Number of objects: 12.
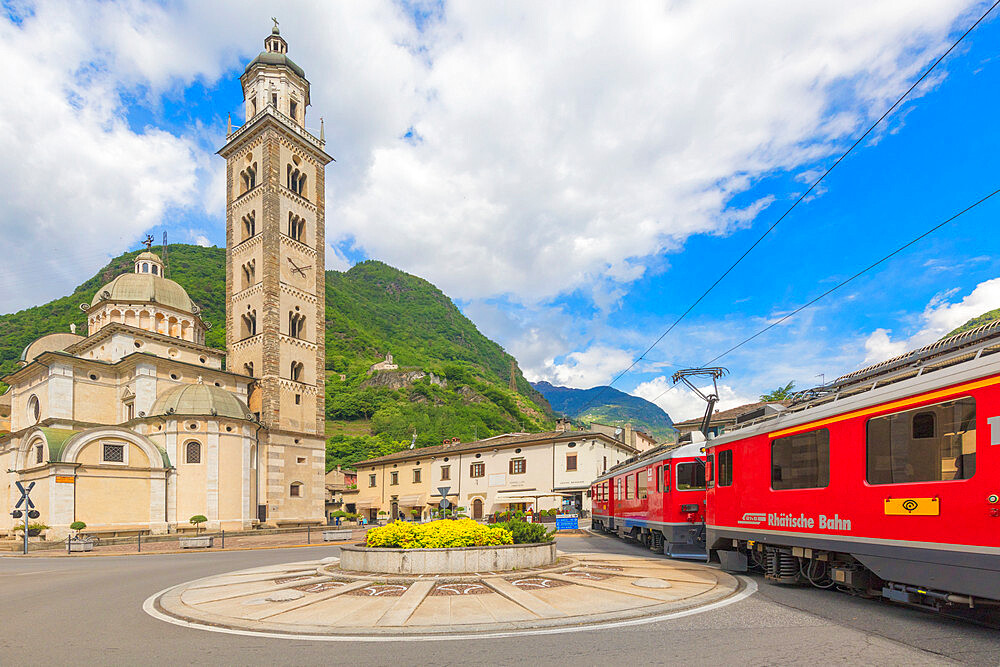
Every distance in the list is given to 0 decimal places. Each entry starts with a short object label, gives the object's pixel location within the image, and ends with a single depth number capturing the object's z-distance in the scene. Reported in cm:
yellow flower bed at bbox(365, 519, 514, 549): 1413
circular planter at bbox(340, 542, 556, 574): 1334
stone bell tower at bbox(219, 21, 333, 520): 4766
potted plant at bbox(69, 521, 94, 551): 2925
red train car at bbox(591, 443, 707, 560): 1809
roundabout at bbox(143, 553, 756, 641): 873
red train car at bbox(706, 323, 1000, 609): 737
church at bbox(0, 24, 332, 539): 3797
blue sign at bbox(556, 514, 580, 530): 3578
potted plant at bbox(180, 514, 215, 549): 2933
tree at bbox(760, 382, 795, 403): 5368
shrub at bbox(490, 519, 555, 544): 1524
